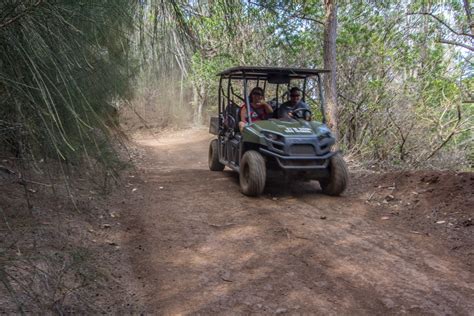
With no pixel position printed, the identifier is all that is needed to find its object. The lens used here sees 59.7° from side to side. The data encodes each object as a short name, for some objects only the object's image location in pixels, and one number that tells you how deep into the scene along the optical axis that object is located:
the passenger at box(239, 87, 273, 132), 6.72
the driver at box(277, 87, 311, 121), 6.83
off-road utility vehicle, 5.88
